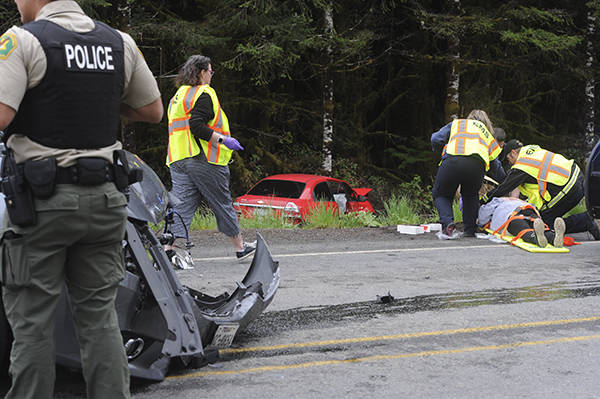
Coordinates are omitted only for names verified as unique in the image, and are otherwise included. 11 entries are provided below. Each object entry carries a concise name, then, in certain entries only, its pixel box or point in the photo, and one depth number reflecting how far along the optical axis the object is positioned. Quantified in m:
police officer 5.43
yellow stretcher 16.36
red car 25.56
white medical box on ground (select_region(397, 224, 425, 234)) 19.92
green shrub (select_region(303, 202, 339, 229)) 21.58
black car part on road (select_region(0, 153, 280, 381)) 6.89
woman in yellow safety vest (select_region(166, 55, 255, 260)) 13.41
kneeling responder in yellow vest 18.95
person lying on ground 16.67
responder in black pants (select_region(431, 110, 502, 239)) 19.06
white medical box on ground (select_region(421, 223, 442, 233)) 20.41
